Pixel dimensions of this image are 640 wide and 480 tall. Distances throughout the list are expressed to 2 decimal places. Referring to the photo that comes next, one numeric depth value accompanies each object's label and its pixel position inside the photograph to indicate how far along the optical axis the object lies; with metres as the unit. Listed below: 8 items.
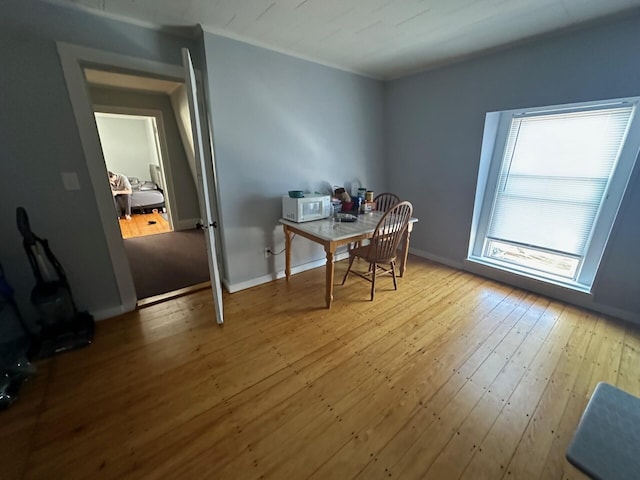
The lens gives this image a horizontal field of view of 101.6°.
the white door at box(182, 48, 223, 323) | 1.72
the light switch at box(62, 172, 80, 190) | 1.86
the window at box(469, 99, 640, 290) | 2.21
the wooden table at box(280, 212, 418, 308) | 2.21
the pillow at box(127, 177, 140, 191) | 6.32
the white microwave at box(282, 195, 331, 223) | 2.50
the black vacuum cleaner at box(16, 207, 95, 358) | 1.74
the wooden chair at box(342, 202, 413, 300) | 2.42
